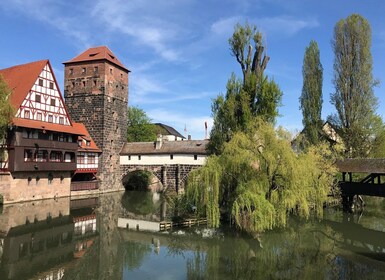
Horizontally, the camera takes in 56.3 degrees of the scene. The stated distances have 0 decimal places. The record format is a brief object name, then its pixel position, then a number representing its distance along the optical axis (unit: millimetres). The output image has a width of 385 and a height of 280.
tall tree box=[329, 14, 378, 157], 31875
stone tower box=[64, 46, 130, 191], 40688
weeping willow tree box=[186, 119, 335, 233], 16781
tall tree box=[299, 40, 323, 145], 32781
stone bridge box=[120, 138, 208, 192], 40875
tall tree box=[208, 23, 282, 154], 26500
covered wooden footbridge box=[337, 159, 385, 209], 23609
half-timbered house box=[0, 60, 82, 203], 28500
